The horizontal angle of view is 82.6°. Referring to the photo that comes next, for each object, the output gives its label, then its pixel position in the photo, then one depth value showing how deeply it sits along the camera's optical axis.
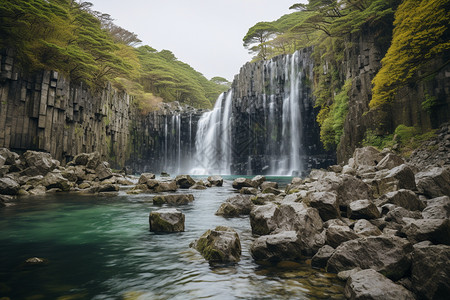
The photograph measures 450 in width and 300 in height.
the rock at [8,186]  11.78
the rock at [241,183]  16.31
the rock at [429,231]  3.62
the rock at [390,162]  10.41
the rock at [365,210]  5.48
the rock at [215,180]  19.91
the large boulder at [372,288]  2.82
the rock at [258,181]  16.27
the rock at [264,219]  5.87
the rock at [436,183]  6.35
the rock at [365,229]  4.66
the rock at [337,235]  4.37
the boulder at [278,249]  4.55
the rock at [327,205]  5.75
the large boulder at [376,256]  3.45
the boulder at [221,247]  4.59
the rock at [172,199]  11.10
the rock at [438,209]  4.76
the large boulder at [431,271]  2.84
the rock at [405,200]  5.75
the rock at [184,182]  18.45
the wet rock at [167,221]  6.76
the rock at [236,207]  8.84
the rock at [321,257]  4.21
